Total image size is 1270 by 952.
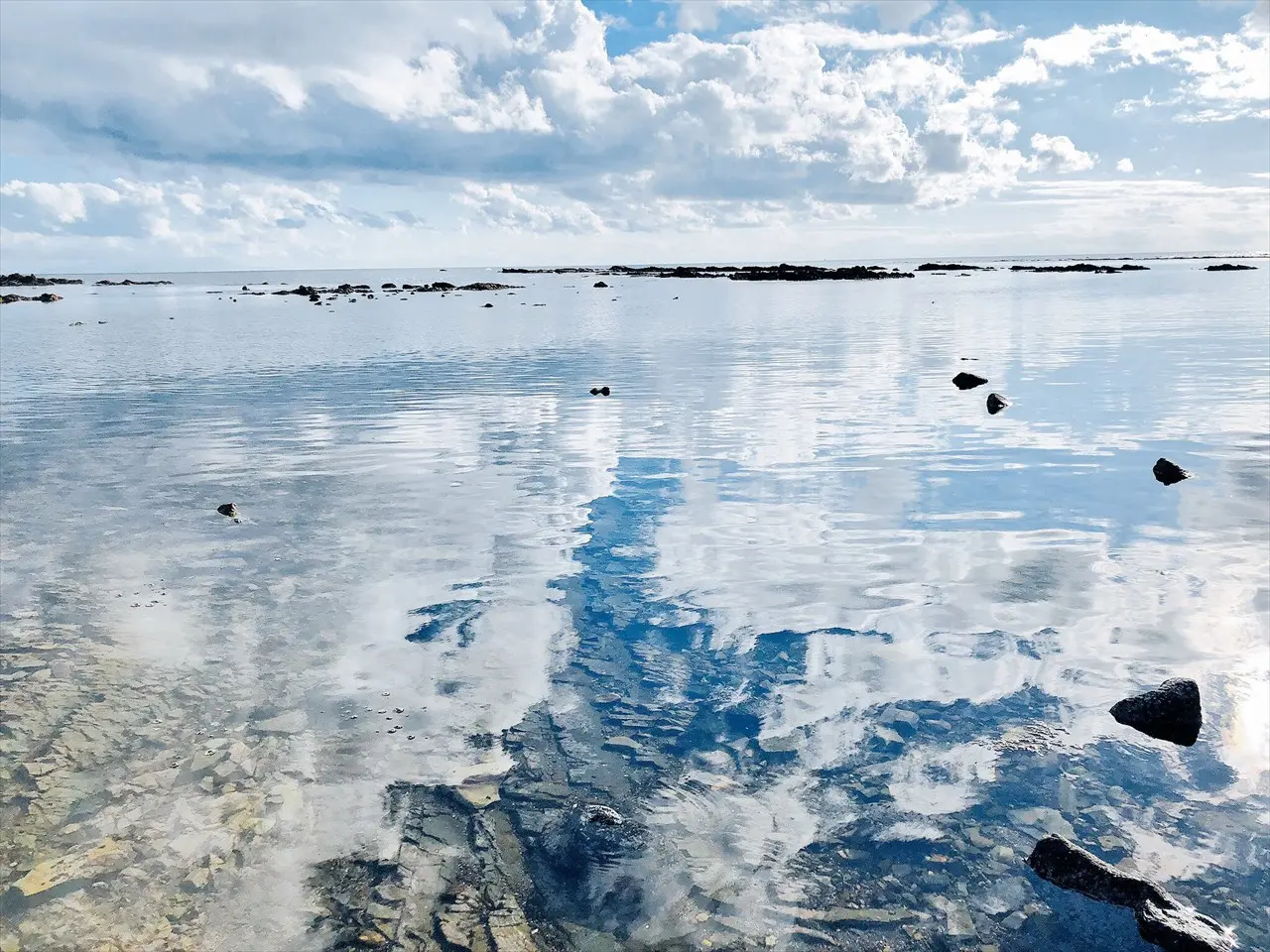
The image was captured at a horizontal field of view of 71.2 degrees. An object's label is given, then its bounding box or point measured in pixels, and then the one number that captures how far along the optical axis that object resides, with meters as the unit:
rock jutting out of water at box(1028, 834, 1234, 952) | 6.03
